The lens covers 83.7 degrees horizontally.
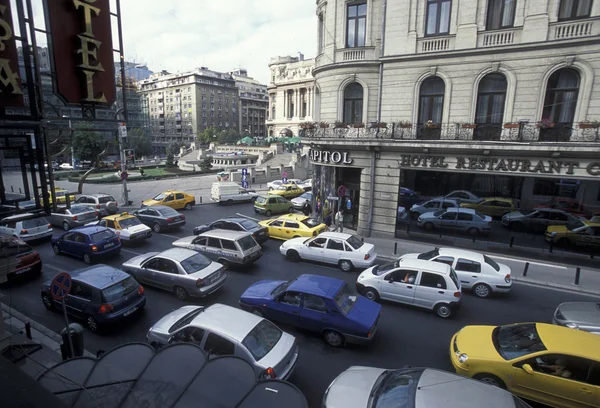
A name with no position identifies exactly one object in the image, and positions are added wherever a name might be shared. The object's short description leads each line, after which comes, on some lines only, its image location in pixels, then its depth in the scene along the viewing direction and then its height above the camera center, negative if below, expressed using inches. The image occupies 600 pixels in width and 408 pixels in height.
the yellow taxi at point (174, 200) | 989.8 -175.3
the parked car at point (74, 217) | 776.3 -180.9
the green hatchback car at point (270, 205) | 976.3 -179.0
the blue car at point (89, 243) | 555.8 -173.7
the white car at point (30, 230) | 641.6 -175.5
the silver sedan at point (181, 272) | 427.2 -171.5
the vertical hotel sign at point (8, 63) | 216.5 +48.6
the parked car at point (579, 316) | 327.9 -169.6
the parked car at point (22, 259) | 468.4 -173.0
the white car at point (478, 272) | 454.0 -168.1
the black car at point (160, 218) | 756.6 -173.7
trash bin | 299.0 -178.7
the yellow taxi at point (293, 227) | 678.5 -170.7
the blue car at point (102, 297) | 357.4 -170.9
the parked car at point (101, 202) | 909.2 -169.5
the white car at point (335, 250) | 544.4 -175.4
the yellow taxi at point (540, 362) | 240.4 -164.0
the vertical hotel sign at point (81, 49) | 243.8 +68.3
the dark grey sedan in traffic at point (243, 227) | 657.0 -165.2
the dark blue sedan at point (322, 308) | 332.5 -170.5
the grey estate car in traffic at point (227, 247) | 528.7 -168.0
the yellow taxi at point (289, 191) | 1218.0 -170.9
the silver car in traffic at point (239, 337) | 263.3 -160.2
